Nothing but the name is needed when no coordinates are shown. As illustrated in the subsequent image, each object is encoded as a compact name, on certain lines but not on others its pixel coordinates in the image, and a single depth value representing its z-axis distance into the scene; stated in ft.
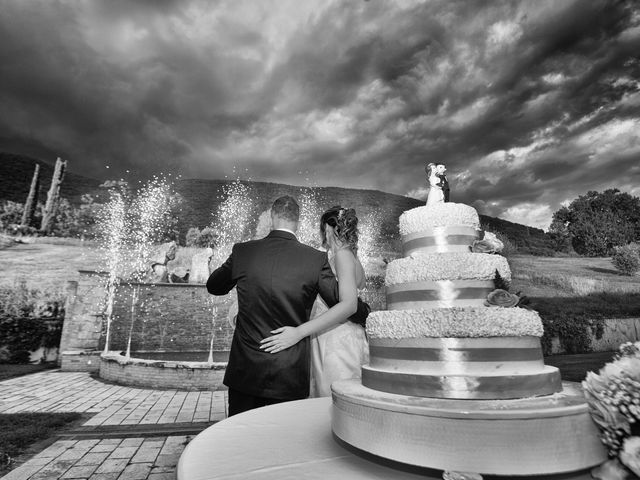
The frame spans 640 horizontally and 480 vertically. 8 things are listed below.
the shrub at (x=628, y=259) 99.55
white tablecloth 3.39
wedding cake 3.17
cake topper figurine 6.31
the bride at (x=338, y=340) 9.90
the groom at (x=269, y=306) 7.60
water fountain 29.73
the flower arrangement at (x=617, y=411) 2.91
